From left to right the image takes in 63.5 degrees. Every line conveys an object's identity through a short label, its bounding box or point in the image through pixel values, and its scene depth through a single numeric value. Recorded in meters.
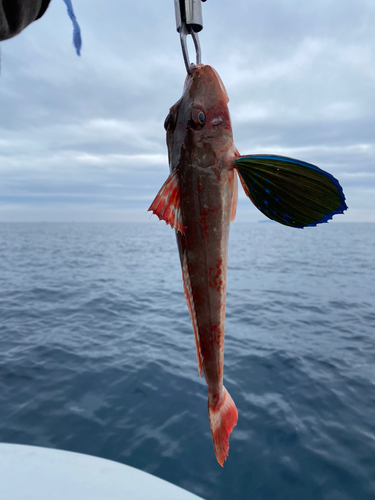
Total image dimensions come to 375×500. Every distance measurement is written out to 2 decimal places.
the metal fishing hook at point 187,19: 0.26
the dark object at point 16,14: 0.26
